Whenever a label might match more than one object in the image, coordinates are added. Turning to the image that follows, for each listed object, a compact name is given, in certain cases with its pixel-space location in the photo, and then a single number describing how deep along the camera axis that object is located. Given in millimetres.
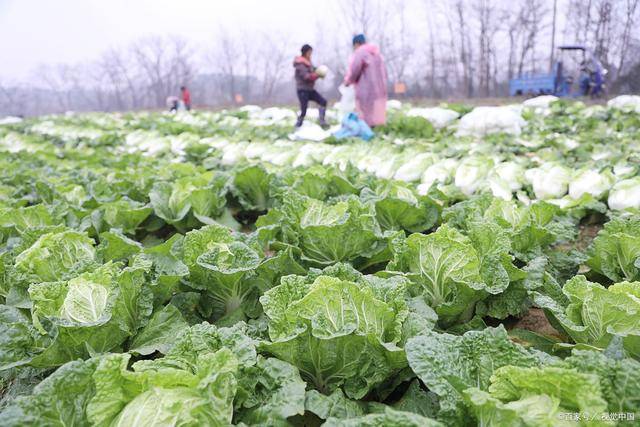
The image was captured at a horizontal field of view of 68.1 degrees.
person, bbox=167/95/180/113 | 26434
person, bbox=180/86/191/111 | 26594
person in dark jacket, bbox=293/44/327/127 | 11711
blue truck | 18564
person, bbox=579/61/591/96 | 18875
